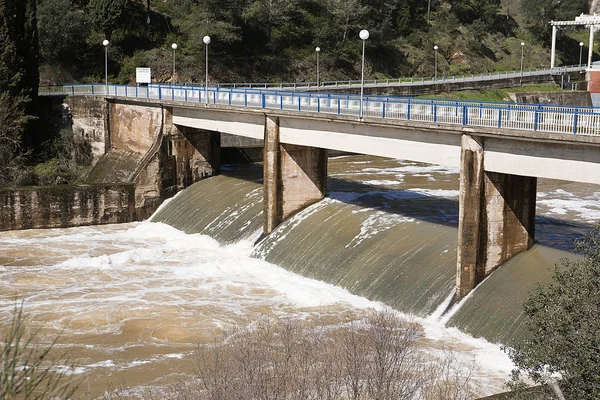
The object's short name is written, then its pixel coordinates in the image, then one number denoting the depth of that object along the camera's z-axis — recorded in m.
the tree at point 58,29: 63.59
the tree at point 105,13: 68.50
